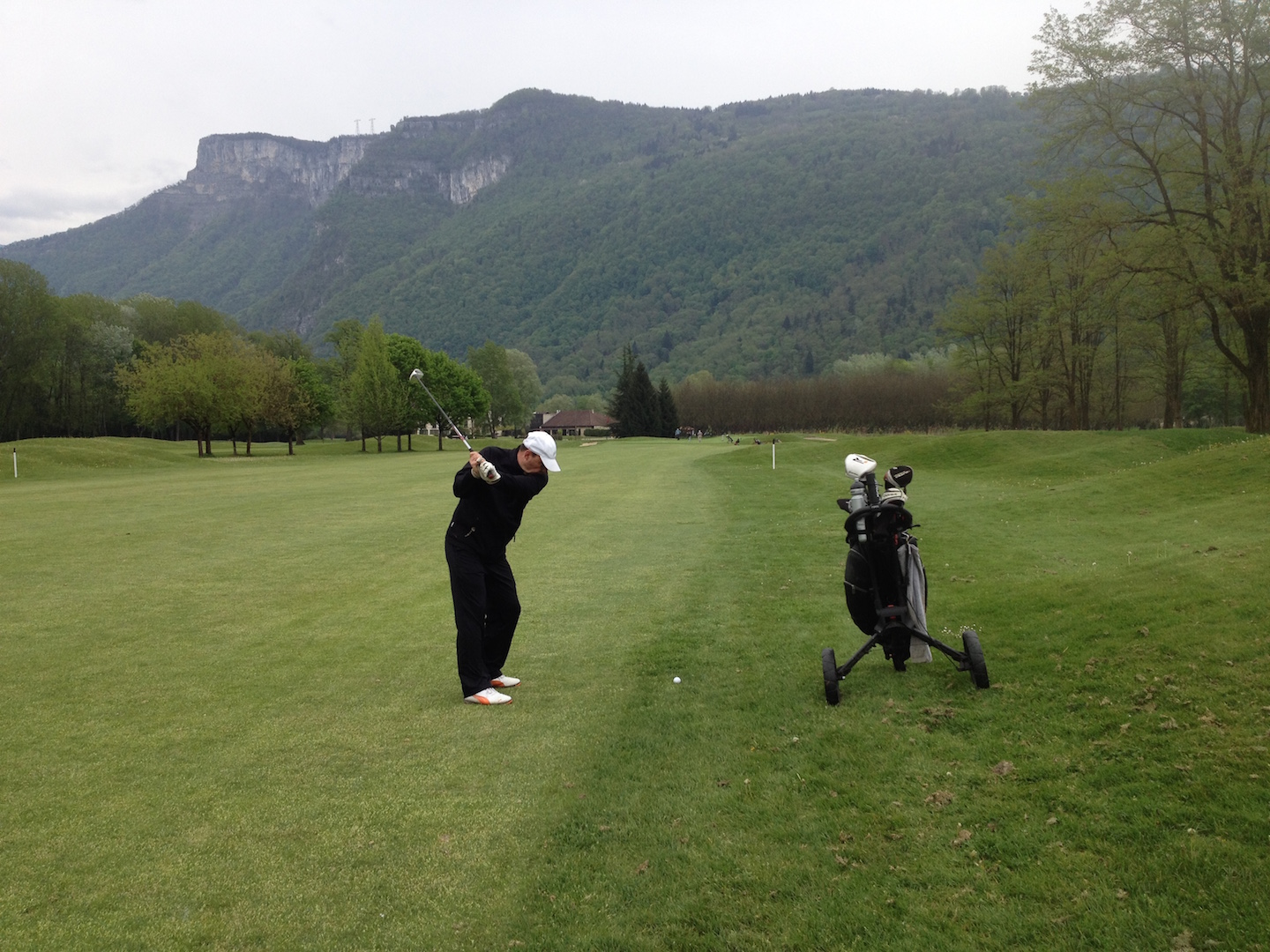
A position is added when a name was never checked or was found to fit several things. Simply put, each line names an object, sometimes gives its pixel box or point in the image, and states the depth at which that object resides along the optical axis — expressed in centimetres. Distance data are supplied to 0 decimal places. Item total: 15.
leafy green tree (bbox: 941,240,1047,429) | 5994
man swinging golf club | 761
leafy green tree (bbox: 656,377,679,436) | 11131
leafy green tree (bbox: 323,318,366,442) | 8412
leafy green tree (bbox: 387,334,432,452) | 8344
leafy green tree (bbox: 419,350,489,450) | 8819
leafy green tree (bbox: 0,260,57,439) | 7350
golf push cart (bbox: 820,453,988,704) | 692
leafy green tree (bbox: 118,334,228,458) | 6438
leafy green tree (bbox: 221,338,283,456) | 6825
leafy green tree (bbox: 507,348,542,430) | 13950
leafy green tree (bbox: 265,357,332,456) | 7425
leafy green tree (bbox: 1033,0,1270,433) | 2875
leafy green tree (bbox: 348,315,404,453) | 7962
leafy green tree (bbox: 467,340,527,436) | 12206
